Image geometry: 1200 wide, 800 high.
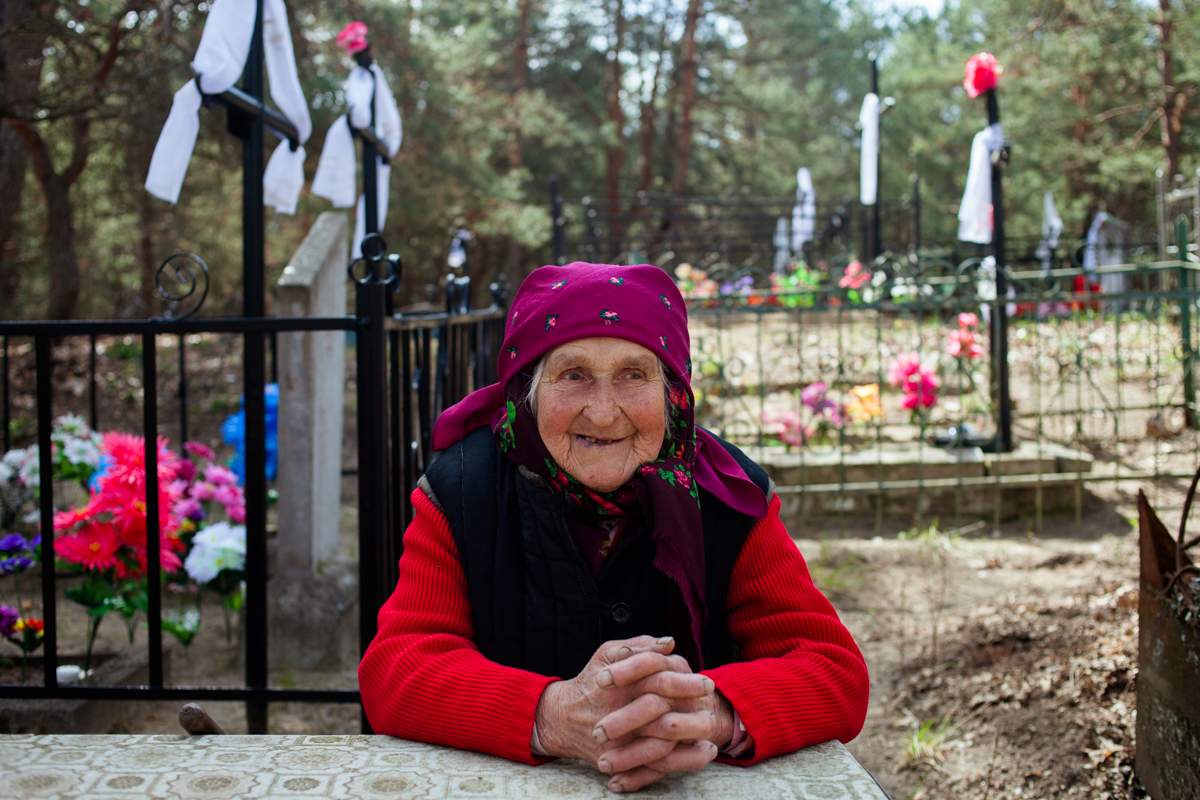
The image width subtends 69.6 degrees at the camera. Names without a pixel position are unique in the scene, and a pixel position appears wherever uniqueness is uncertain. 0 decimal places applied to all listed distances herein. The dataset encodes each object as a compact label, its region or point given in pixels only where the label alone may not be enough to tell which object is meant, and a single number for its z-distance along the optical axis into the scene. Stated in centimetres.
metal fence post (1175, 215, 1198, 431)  557
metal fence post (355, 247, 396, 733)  202
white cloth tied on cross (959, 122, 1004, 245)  658
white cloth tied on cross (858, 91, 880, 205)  1123
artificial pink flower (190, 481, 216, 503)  346
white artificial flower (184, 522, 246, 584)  322
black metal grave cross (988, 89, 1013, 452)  554
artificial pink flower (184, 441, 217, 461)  365
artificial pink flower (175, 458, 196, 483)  339
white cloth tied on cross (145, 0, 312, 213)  257
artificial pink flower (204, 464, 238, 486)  362
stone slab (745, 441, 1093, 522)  536
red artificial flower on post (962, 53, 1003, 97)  615
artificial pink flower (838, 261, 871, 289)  908
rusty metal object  190
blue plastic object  460
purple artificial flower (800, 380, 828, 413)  569
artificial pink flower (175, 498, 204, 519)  336
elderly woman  127
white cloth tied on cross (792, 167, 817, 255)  1403
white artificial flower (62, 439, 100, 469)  340
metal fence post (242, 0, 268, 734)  228
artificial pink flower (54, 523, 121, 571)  280
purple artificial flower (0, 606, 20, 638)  260
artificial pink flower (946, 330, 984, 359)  561
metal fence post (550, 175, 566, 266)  1031
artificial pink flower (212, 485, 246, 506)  354
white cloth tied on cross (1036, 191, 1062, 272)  1536
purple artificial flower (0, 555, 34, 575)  284
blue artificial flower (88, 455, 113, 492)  293
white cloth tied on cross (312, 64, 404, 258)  433
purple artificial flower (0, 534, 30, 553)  286
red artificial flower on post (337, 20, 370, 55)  371
